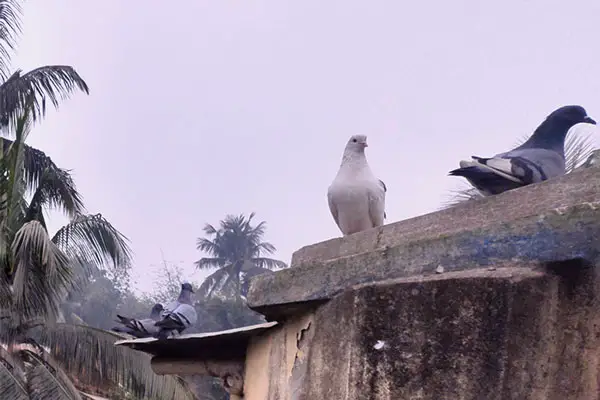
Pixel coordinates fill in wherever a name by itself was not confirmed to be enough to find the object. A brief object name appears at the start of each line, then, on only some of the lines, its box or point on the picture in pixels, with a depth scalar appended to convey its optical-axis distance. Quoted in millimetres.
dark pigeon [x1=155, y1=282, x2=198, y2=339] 3983
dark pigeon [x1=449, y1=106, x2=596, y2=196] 2199
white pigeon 3061
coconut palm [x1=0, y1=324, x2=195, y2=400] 11133
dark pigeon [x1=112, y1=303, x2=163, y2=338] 4609
